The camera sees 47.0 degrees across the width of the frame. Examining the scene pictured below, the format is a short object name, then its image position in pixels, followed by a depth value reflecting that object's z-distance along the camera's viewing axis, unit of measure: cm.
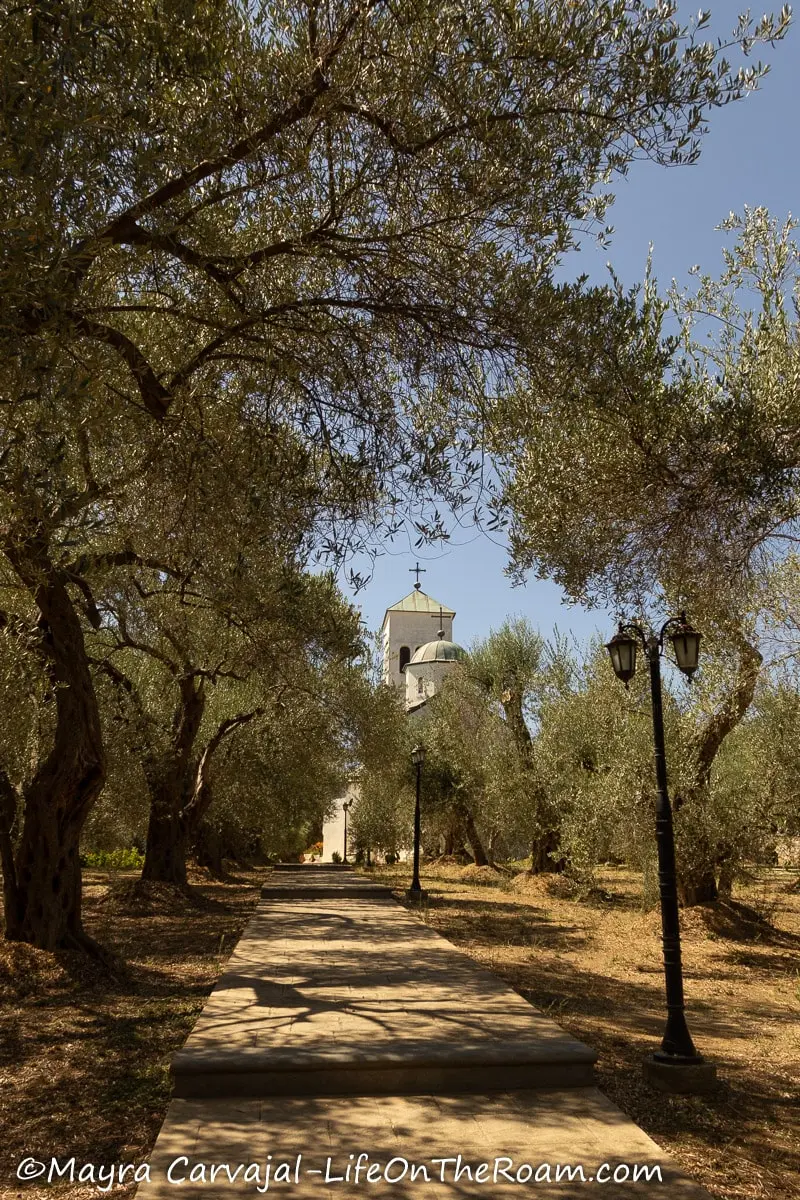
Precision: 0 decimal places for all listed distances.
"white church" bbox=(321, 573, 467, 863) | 6044
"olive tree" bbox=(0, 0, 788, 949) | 479
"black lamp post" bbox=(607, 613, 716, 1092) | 636
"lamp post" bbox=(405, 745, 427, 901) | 1961
